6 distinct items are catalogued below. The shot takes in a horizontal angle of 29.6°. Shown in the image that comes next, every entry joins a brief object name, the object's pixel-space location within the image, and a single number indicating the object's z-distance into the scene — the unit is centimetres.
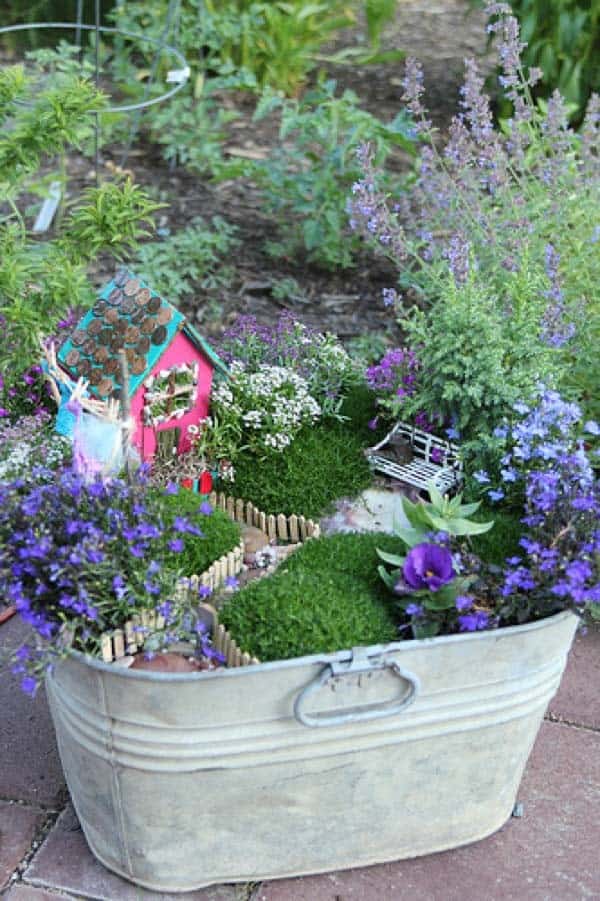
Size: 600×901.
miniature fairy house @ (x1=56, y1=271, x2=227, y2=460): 240
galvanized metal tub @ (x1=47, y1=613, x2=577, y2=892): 187
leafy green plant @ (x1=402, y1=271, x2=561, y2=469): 243
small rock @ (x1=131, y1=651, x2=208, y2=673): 202
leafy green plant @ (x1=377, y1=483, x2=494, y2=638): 201
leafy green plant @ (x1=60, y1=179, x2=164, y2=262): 245
